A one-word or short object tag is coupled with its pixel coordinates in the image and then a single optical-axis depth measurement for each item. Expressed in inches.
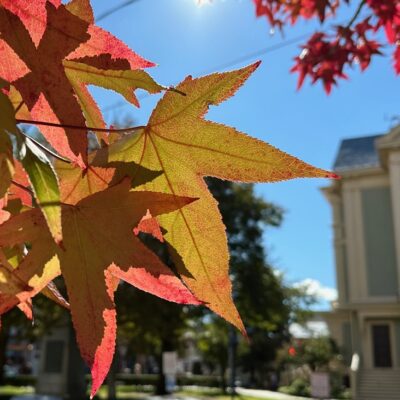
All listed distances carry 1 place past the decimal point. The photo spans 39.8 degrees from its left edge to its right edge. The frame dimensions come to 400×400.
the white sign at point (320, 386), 426.9
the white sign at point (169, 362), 470.3
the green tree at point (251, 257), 556.1
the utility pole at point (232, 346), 474.9
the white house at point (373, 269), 646.5
